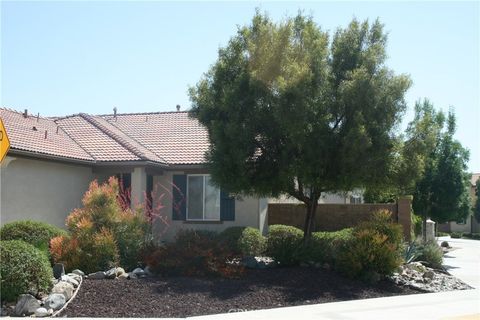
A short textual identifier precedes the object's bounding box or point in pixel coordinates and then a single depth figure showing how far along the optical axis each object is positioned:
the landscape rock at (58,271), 12.48
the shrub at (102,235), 13.45
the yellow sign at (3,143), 8.96
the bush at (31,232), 14.20
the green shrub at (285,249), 15.06
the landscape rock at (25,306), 10.30
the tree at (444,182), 27.92
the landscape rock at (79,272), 12.75
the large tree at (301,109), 14.84
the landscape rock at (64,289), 11.04
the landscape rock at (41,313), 10.27
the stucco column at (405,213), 22.08
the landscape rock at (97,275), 12.71
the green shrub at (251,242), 17.81
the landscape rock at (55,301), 10.49
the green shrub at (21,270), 10.66
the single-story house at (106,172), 17.77
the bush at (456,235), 52.88
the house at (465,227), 57.75
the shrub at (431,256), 17.91
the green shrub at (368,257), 14.44
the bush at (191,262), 13.48
